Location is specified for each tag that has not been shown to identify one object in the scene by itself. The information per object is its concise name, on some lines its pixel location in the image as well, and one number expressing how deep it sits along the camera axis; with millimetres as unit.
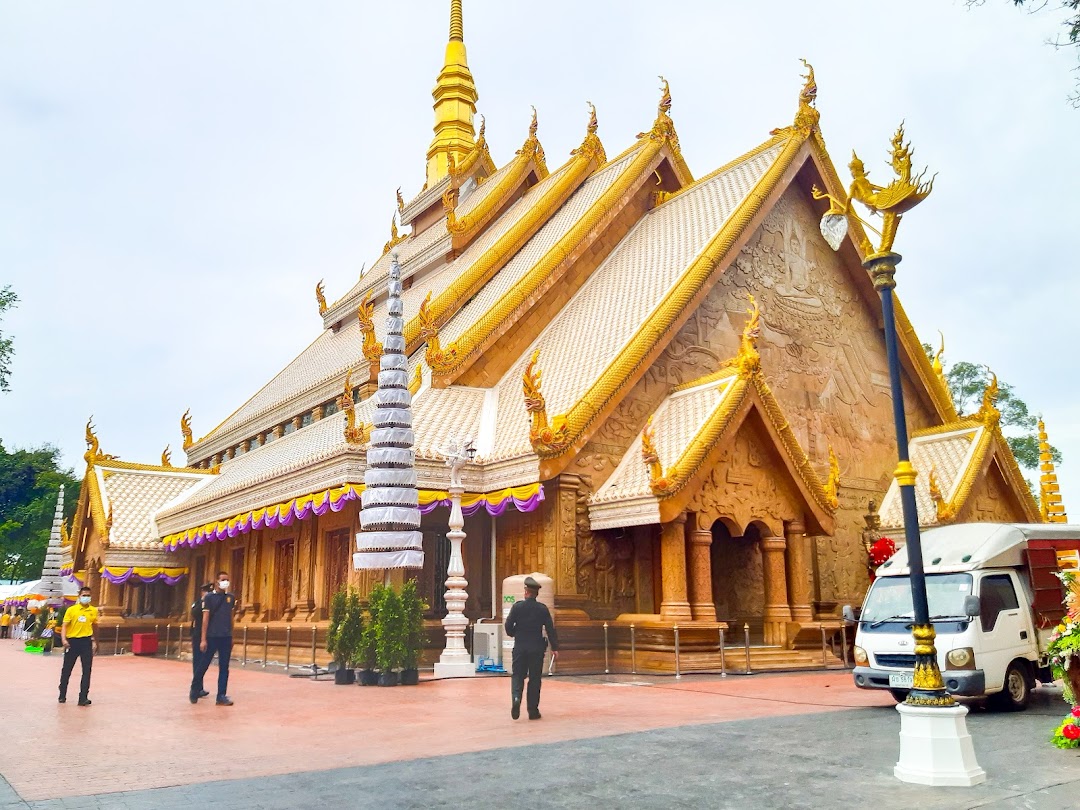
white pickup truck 9266
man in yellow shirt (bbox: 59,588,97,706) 10891
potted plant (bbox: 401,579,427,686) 12469
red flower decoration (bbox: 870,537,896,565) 14922
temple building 14938
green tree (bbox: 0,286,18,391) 29219
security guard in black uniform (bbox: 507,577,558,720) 9023
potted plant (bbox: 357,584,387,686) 12516
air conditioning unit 14258
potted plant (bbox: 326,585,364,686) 12820
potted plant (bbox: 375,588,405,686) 12367
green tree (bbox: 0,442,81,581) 51469
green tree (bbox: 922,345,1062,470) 38844
